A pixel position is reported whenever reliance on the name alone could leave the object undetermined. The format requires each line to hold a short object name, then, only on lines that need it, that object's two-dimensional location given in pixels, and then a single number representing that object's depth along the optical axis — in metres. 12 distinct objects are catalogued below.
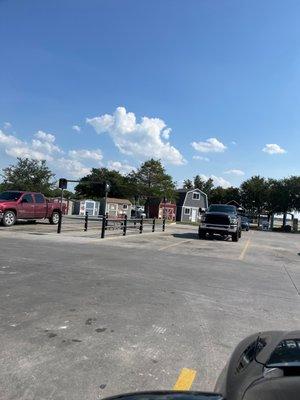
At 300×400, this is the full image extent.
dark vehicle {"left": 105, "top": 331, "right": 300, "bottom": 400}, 2.05
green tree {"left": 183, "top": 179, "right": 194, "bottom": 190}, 137.57
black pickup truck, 26.16
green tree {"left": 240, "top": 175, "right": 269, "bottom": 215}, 84.25
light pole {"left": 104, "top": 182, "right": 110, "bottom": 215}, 25.69
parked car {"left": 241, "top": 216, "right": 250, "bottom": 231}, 51.98
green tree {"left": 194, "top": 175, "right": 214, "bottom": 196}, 131.50
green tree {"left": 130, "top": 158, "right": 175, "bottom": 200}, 67.94
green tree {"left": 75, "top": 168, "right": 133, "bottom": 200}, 107.31
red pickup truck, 24.47
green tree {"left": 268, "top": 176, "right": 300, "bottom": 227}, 73.44
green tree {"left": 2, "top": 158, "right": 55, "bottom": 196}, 61.34
